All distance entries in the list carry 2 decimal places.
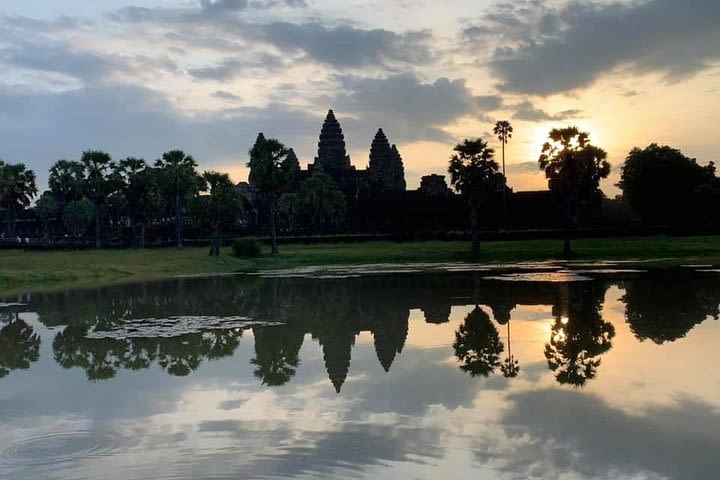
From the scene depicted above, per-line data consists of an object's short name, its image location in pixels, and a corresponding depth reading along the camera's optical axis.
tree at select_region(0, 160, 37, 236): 72.81
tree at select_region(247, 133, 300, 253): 59.66
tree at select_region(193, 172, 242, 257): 56.50
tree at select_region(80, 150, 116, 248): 76.31
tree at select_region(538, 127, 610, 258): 55.94
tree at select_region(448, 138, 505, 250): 59.25
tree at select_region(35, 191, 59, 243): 97.88
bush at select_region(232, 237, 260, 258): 55.78
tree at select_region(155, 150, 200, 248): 70.69
